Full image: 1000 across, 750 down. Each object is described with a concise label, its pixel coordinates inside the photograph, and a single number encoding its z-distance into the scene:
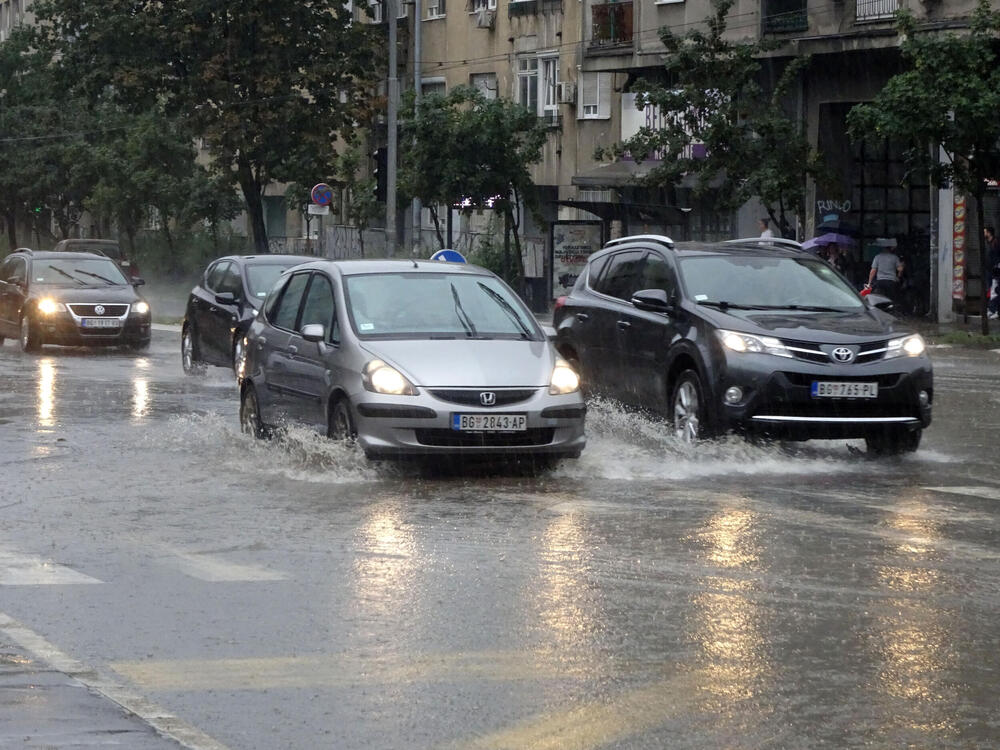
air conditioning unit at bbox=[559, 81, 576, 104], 47.59
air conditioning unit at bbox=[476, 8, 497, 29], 51.00
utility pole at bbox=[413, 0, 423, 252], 54.00
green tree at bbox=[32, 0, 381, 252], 51.94
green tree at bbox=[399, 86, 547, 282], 42.84
